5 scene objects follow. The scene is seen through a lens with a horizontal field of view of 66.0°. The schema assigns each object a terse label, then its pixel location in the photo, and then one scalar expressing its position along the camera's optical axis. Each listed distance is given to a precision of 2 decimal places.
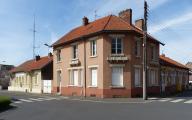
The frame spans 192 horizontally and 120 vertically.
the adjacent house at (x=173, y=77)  18.99
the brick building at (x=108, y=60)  14.20
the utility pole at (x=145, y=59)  12.83
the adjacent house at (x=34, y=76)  20.52
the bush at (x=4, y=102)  9.45
